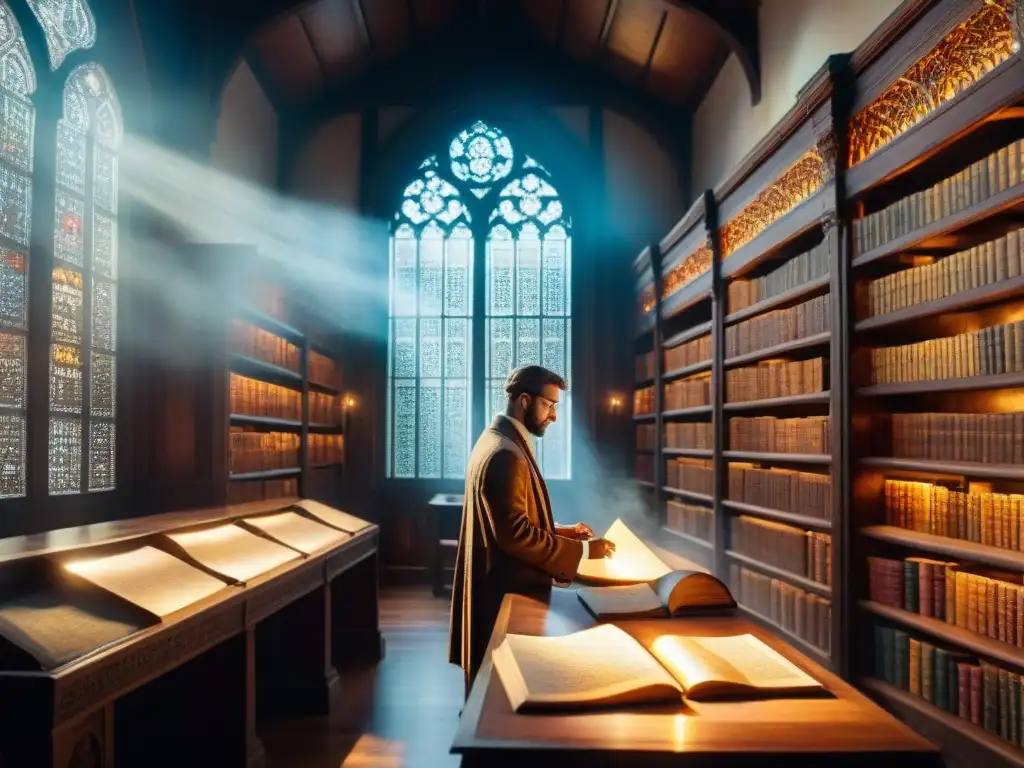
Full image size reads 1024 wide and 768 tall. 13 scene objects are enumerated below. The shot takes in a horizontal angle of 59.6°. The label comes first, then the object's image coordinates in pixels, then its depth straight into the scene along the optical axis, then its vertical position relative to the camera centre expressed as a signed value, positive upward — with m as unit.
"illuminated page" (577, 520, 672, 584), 2.83 -0.47
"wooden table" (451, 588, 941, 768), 1.42 -0.52
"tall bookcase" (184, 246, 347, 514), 5.82 +0.22
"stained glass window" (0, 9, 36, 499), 4.83 +0.97
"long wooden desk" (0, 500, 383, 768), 2.10 -0.91
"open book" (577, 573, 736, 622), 2.41 -0.50
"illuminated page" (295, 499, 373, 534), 5.37 -0.61
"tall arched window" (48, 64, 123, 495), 5.37 +0.83
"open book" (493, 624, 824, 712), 1.63 -0.49
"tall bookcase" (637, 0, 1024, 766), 3.20 +0.20
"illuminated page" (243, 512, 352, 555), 4.41 -0.60
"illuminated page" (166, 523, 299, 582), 3.42 -0.55
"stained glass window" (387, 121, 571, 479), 9.45 +1.35
